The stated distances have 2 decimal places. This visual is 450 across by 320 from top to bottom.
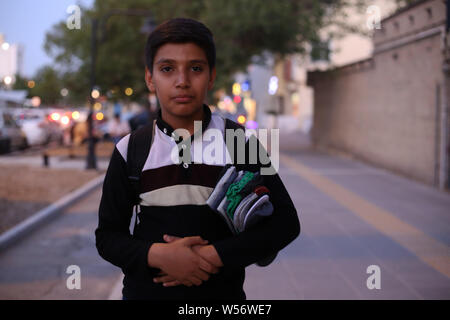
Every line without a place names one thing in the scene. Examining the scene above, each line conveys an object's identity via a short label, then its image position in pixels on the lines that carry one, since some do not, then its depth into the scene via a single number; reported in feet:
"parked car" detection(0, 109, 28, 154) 80.38
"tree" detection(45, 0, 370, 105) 72.08
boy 6.86
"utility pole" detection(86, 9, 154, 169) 57.36
